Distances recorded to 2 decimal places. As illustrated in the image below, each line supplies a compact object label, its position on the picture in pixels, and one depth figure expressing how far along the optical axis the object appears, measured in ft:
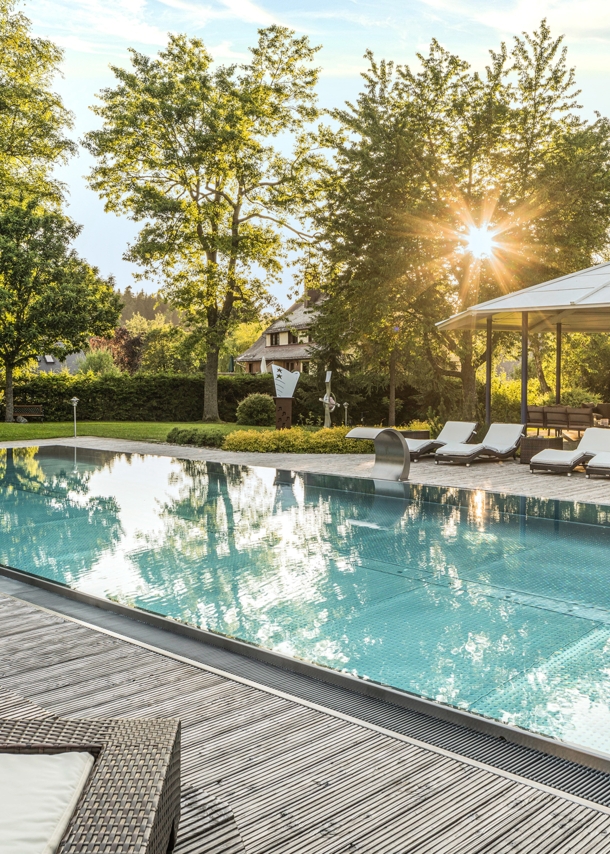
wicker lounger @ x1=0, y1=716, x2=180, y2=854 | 5.03
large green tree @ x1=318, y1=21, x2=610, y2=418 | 61.26
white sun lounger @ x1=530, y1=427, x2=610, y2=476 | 43.19
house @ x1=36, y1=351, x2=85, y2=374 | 163.12
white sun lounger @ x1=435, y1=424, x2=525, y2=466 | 49.03
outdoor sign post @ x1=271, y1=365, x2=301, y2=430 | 66.13
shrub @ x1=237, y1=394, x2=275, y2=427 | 85.76
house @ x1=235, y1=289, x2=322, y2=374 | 146.94
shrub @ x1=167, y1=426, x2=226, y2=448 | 63.00
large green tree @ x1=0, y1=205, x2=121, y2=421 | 79.71
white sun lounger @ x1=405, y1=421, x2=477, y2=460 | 51.04
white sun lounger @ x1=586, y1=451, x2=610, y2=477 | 40.98
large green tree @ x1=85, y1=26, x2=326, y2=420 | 87.56
